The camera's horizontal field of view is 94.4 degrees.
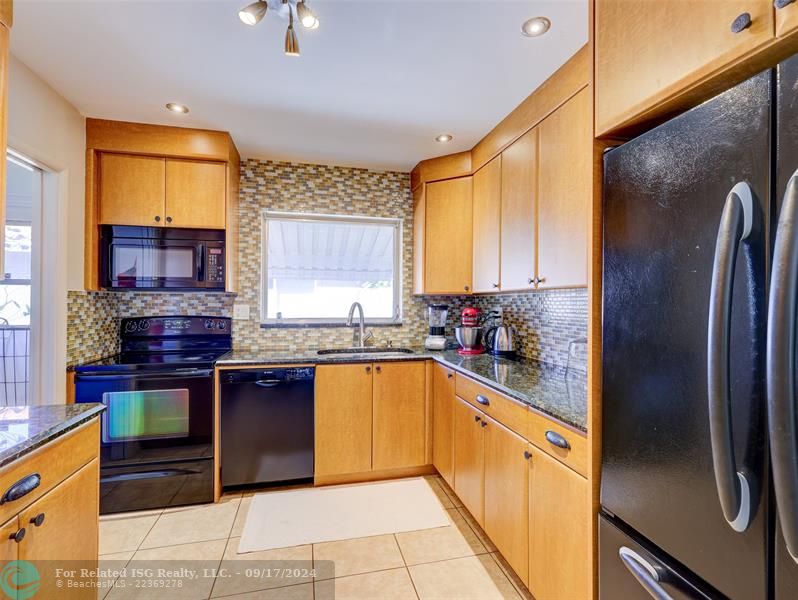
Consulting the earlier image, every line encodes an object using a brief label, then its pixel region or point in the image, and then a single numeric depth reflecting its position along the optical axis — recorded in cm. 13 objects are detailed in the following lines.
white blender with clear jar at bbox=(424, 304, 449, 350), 314
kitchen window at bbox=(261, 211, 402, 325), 313
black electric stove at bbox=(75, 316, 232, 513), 224
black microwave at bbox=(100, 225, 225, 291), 245
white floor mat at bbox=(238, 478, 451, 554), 205
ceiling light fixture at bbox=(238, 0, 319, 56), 129
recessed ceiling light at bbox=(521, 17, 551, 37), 148
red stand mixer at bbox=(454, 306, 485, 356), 279
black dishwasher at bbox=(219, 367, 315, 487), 244
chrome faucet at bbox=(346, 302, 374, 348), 308
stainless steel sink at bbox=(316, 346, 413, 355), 304
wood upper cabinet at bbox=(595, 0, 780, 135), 71
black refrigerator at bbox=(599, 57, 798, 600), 61
